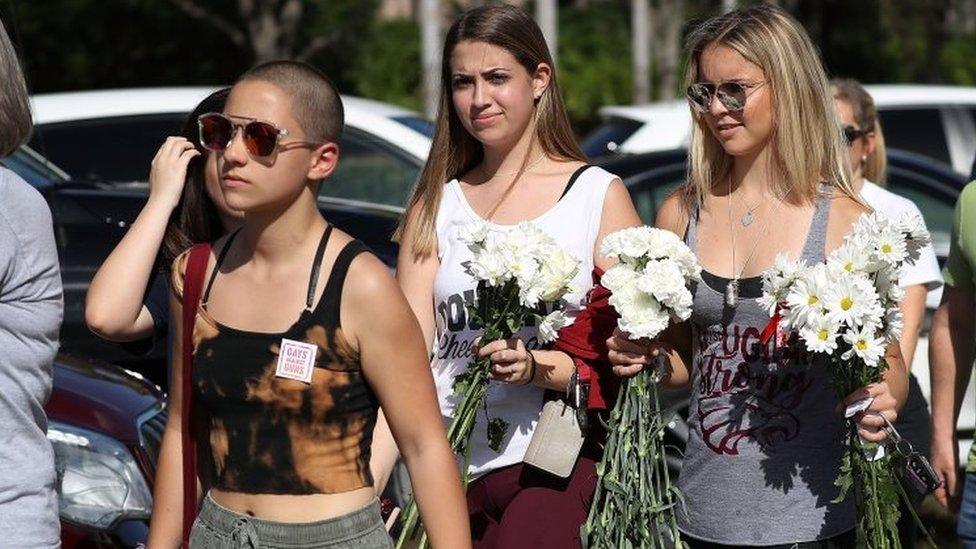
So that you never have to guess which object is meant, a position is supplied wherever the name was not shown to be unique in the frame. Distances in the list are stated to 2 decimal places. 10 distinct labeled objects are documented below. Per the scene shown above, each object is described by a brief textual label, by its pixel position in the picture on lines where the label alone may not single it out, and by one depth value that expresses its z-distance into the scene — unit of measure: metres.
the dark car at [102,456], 8.87
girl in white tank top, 7.78
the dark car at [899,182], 15.56
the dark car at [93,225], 10.91
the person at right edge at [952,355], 8.73
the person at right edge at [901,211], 8.80
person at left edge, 6.17
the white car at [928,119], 22.08
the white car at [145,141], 15.52
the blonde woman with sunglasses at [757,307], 7.32
